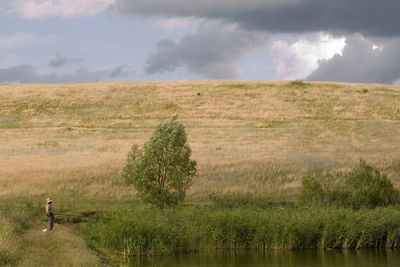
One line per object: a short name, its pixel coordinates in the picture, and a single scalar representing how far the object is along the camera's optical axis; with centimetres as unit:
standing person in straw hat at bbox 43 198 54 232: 3850
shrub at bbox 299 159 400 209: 4706
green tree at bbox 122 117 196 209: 4759
